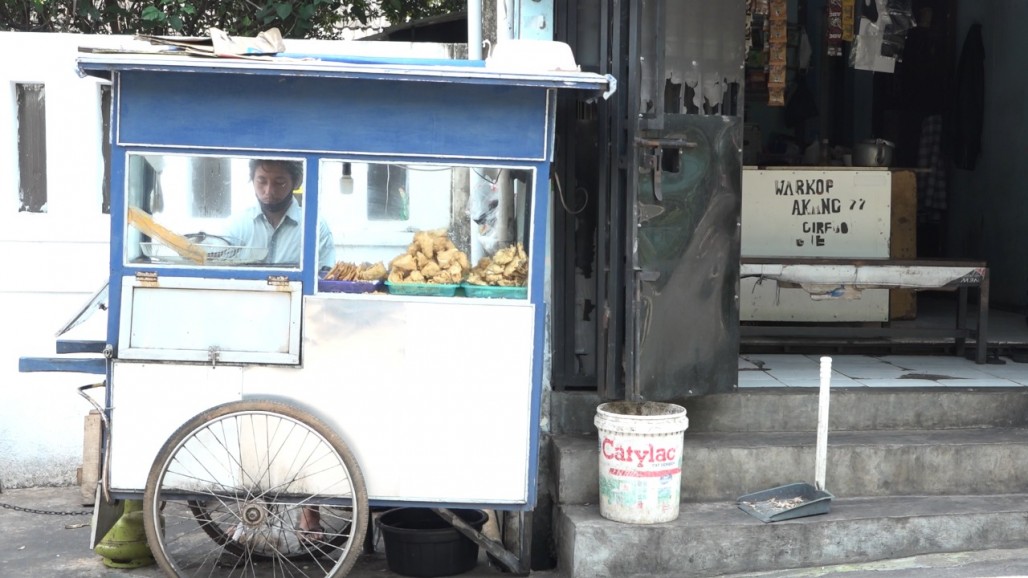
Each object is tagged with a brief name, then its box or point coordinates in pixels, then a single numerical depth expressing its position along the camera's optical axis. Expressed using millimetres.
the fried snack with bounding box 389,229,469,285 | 4672
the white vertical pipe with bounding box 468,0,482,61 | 5723
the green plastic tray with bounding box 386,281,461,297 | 4652
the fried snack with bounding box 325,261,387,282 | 4699
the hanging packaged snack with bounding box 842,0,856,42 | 7941
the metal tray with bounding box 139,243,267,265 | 4684
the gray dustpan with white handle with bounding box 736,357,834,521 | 5039
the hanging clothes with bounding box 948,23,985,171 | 9859
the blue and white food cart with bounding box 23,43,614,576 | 4484
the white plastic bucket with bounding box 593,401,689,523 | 4895
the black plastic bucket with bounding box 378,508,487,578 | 5117
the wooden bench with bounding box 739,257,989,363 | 6938
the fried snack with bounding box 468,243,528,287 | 4723
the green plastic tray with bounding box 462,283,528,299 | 4695
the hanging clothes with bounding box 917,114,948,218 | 10047
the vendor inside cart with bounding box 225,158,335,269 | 4590
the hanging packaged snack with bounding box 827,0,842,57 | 7949
